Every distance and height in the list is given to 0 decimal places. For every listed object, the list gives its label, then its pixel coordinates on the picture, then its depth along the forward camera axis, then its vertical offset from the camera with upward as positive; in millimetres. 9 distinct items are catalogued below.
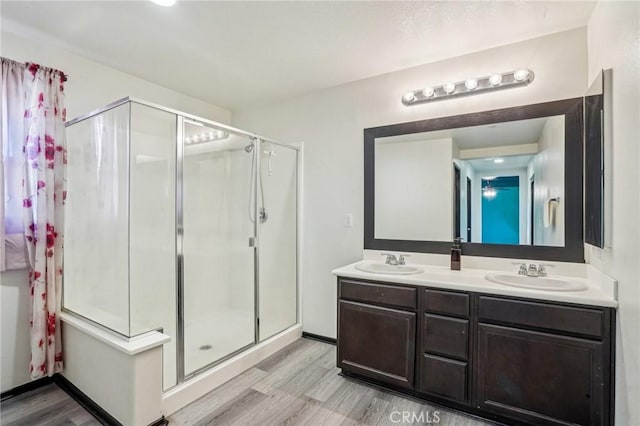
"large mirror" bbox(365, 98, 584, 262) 2039 +230
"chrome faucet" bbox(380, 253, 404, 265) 2541 -400
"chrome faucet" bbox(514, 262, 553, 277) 2041 -390
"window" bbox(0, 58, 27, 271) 2000 +323
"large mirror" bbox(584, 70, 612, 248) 1571 +316
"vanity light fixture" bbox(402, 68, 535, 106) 2113 +951
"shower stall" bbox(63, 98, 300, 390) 1979 -165
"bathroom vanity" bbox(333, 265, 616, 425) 1581 -797
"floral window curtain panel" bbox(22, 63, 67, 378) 2098 +47
